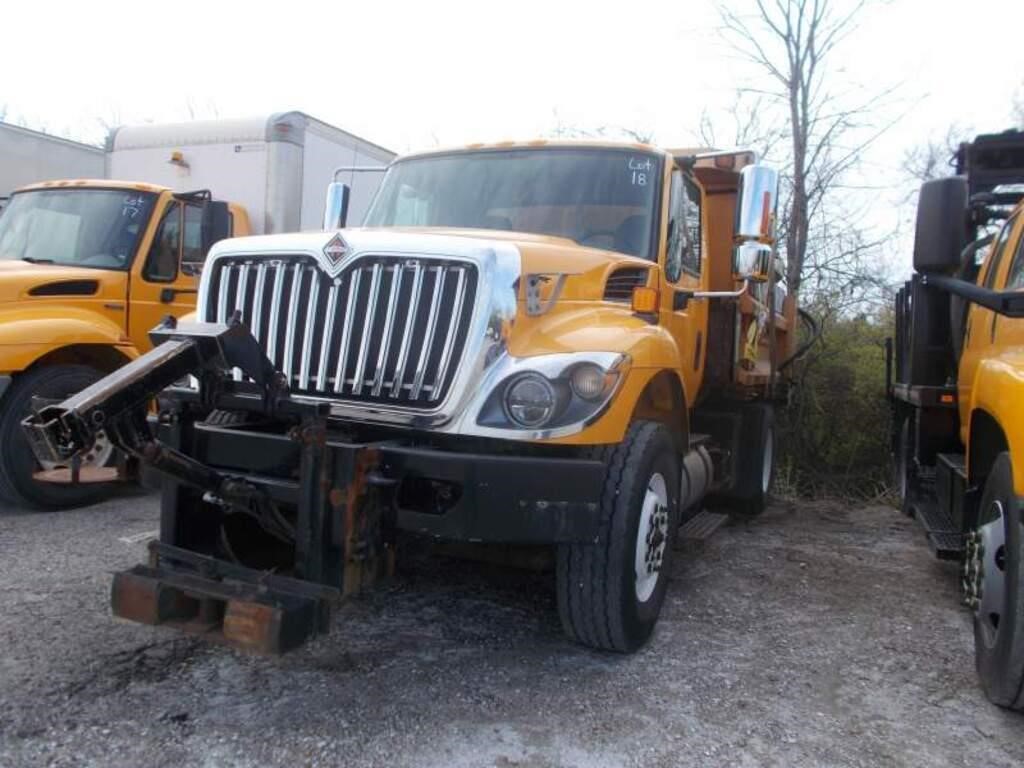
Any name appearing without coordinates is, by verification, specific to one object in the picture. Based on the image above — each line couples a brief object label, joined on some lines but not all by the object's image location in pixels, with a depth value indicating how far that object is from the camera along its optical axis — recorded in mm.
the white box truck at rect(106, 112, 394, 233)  7930
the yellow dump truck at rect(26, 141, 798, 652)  3145
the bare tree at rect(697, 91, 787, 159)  12430
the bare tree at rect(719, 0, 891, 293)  11141
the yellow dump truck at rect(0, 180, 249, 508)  6082
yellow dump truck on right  3383
